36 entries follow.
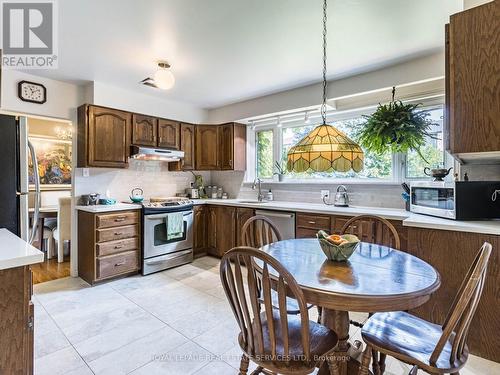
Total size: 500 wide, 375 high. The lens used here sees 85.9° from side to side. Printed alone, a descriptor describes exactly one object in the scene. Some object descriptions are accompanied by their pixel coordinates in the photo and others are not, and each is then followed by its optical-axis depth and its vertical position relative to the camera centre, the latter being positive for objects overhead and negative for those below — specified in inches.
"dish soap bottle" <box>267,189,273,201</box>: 166.4 -6.3
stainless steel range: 137.6 -28.2
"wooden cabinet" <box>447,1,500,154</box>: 68.1 +27.9
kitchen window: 115.3 +14.4
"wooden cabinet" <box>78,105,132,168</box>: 130.2 +25.0
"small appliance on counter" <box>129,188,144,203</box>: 149.9 -4.7
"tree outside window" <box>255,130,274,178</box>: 176.1 +22.0
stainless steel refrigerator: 72.9 +3.4
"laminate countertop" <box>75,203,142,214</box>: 123.8 -10.3
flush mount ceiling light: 100.5 +40.5
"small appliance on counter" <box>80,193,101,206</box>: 135.4 -6.9
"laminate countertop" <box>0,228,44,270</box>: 41.1 -11.0
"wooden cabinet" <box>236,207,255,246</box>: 147.6 -17.2
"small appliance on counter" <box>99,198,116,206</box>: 139.4 -7.8
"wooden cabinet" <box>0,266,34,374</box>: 42.2 -21.7
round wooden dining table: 45.0 -18.0
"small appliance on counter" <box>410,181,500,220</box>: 81.3 -4.5
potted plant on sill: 163.8 +9.8
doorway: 159.2 -5.6
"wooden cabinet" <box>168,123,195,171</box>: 169.8 +24.3
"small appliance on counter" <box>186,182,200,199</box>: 182.4 -4.7
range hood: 142.1 +17.8
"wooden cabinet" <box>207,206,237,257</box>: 157.0 -26.1
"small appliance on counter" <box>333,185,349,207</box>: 132.3 -5.6
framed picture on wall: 192.1 +18.2
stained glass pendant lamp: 63.9 +8.0
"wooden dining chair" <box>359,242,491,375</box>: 43.2 -29.8
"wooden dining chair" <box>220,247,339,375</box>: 45.1 -26.1
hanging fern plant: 100.9 +22.1
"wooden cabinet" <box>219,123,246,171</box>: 172.6 +25.8
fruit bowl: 60.3 -14.0
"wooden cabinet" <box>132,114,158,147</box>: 146.9 +31.6
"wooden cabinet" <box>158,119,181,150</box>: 158.6 +31.6
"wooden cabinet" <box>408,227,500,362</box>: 72.1 -25.6
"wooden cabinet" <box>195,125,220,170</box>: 178.2 +25.9
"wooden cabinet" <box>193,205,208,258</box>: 164.7 -27.4
